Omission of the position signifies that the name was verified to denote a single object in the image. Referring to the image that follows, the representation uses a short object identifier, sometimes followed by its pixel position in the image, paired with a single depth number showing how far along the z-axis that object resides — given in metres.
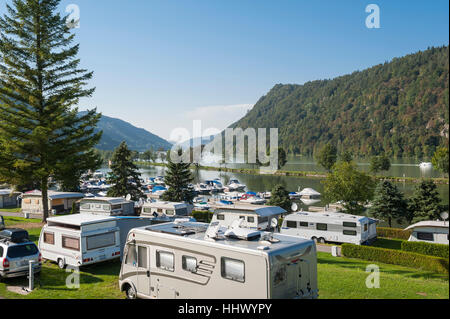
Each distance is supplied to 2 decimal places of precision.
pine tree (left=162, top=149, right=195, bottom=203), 44.56
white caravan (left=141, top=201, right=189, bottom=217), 28.78
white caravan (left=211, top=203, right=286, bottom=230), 22.78
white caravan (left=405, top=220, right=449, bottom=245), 20.58
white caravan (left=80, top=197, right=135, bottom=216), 26.05
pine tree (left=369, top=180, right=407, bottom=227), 31.34
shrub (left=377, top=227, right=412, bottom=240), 25.06
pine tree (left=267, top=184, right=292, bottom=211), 38.22
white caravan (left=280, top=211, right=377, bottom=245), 22.17
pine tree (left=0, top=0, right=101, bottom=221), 23.61
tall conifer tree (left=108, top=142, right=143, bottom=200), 43.16
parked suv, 11.70
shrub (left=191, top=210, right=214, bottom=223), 30.23
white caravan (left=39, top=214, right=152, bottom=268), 13.34
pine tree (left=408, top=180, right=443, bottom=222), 28.34
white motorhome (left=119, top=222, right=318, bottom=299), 7.54
